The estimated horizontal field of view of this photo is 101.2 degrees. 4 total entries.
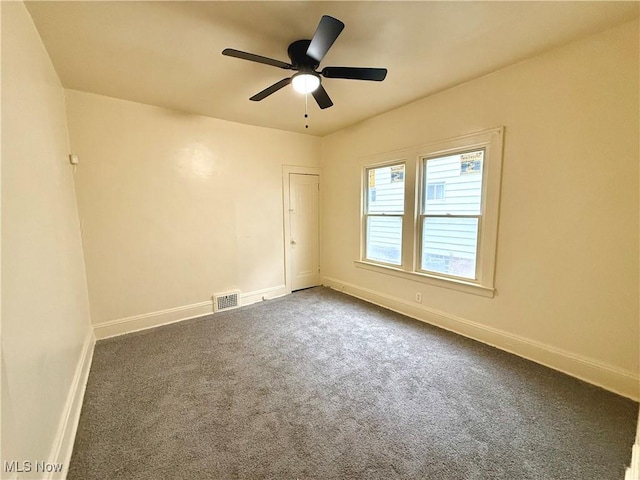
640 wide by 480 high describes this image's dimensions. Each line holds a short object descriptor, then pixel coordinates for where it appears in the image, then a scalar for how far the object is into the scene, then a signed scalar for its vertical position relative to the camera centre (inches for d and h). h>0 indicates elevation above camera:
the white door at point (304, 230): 176.9 -16.4
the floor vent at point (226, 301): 146.3 -52.6
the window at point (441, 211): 104.3 -2.6
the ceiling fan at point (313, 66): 63.5 +39.8
